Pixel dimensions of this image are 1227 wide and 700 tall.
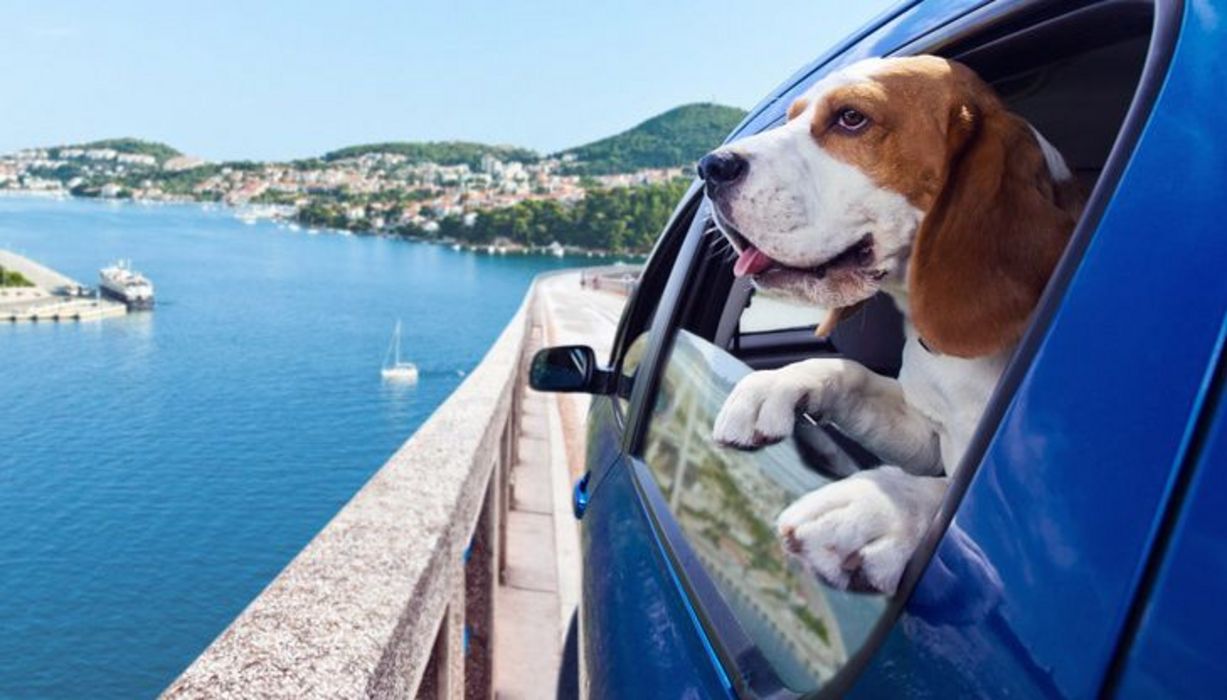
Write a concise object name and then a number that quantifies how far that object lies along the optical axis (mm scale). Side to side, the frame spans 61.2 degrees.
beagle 1048
